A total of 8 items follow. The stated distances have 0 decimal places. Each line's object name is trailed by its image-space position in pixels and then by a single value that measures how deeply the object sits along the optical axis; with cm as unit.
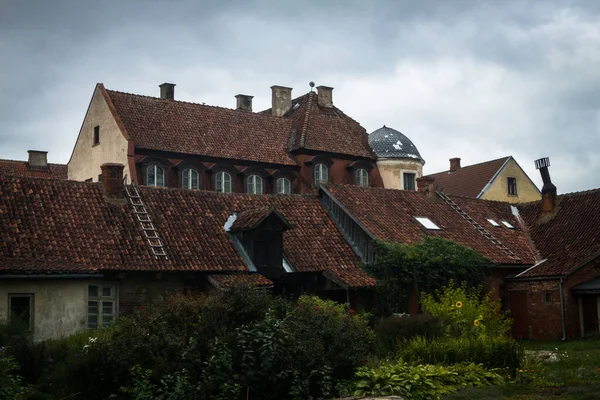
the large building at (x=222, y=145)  3981
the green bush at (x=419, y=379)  1477
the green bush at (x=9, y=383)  1325
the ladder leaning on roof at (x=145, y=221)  2667
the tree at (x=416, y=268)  2959
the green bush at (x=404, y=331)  1858
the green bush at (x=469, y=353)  1703
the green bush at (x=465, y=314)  2072
